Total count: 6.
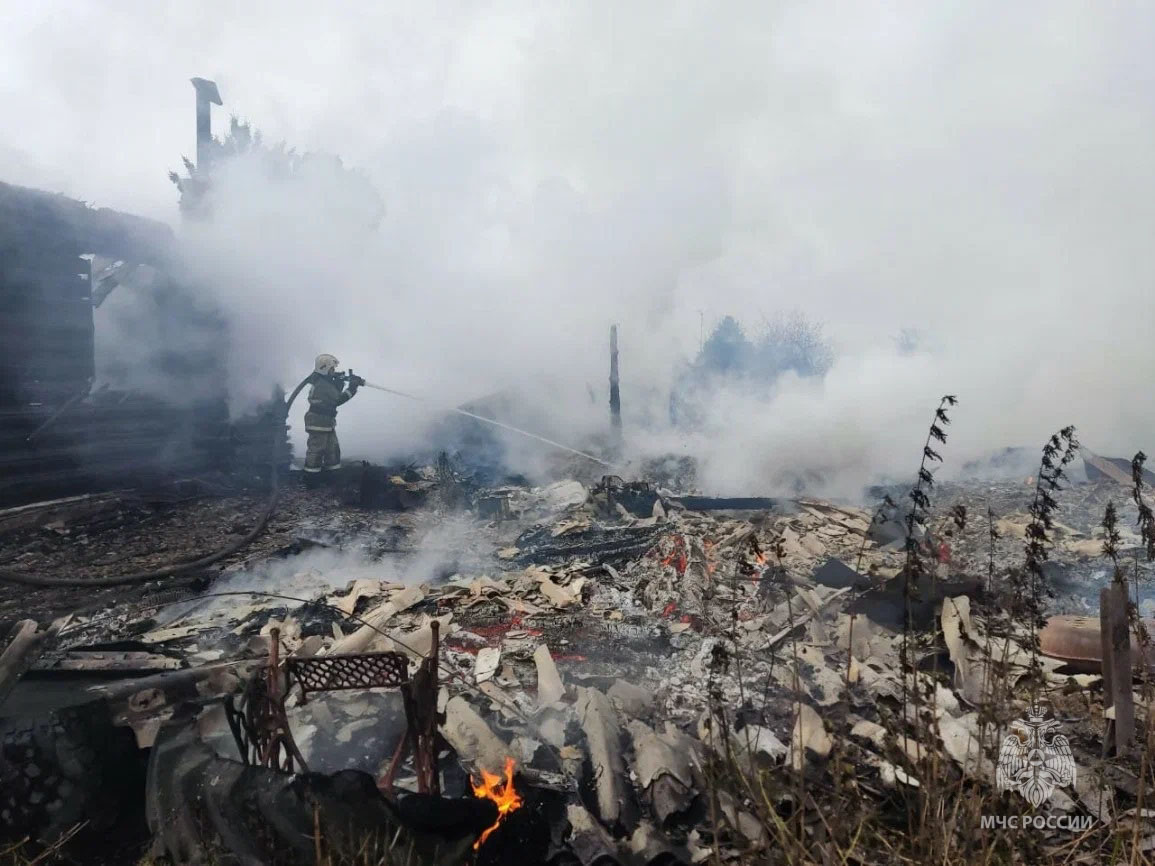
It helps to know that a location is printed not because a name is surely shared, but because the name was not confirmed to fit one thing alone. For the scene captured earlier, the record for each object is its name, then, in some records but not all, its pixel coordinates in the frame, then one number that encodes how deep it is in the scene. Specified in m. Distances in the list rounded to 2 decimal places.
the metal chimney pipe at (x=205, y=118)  15.68
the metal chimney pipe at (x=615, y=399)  18.30
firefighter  11.89
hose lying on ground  7.11
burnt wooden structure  9.27
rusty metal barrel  4.64
